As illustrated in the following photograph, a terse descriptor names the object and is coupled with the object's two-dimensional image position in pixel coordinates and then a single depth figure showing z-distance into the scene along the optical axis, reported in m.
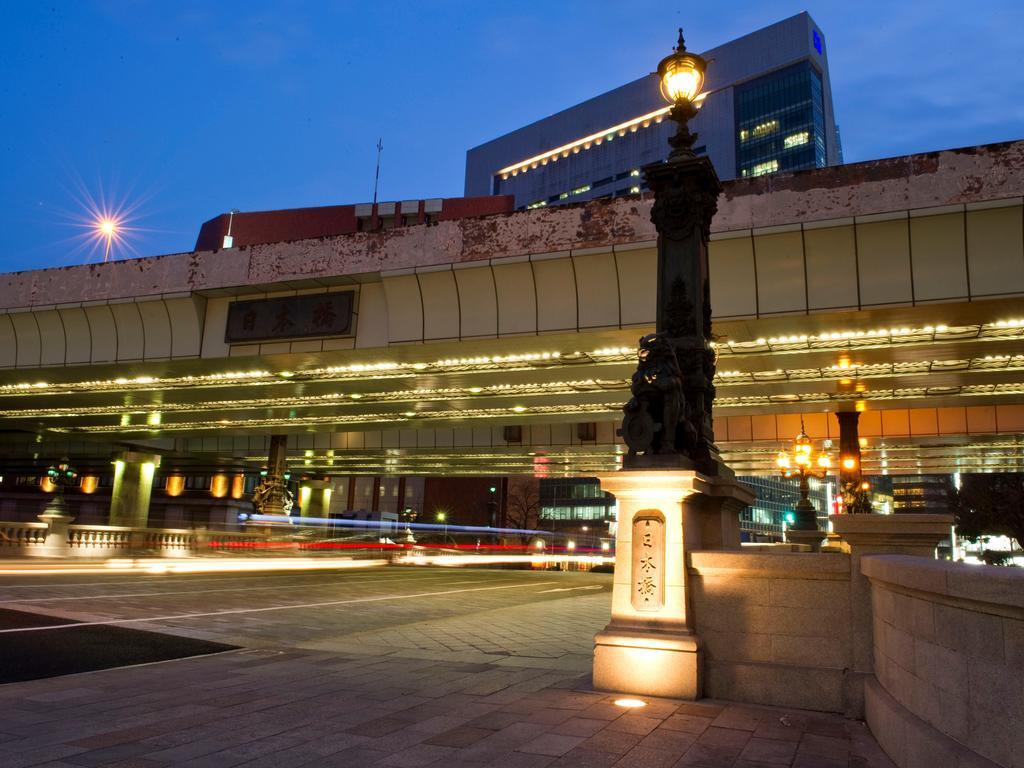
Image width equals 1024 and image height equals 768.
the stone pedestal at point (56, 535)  25.64
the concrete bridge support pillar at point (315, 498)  53.94
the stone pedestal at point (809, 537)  22.02
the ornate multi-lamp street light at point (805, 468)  21.50
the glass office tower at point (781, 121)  95.31
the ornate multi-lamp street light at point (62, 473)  32.19
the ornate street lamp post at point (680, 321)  7.11
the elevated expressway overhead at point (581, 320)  12.17
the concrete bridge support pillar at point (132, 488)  41.75
